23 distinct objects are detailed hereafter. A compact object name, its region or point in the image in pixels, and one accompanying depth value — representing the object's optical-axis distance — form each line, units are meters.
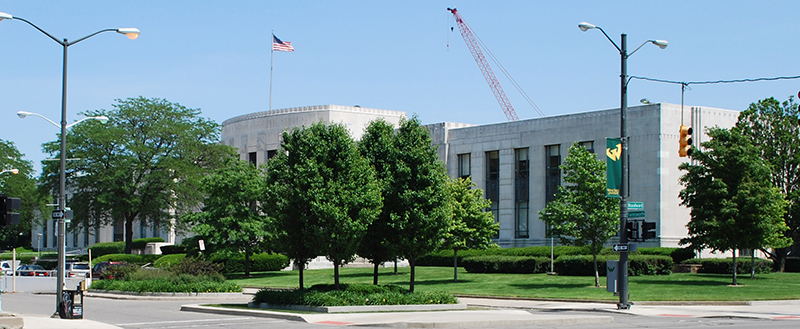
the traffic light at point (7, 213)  20.30
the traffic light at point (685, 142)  26.28
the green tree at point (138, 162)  66.25
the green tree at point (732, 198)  39.84
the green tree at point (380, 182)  29.86
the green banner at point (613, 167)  29.25
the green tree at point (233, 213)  54.53
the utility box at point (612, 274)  29.38
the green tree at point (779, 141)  49.03
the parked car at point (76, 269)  49.61
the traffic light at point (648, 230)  28.55
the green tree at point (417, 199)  29.20
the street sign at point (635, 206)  29.00
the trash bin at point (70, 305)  24.81
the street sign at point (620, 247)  28.78
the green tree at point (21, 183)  84.88
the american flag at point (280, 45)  69.94
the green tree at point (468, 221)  45.56
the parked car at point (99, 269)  56.50
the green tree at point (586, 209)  39.66
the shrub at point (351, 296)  27.22
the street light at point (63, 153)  25.85
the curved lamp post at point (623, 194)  29.06
